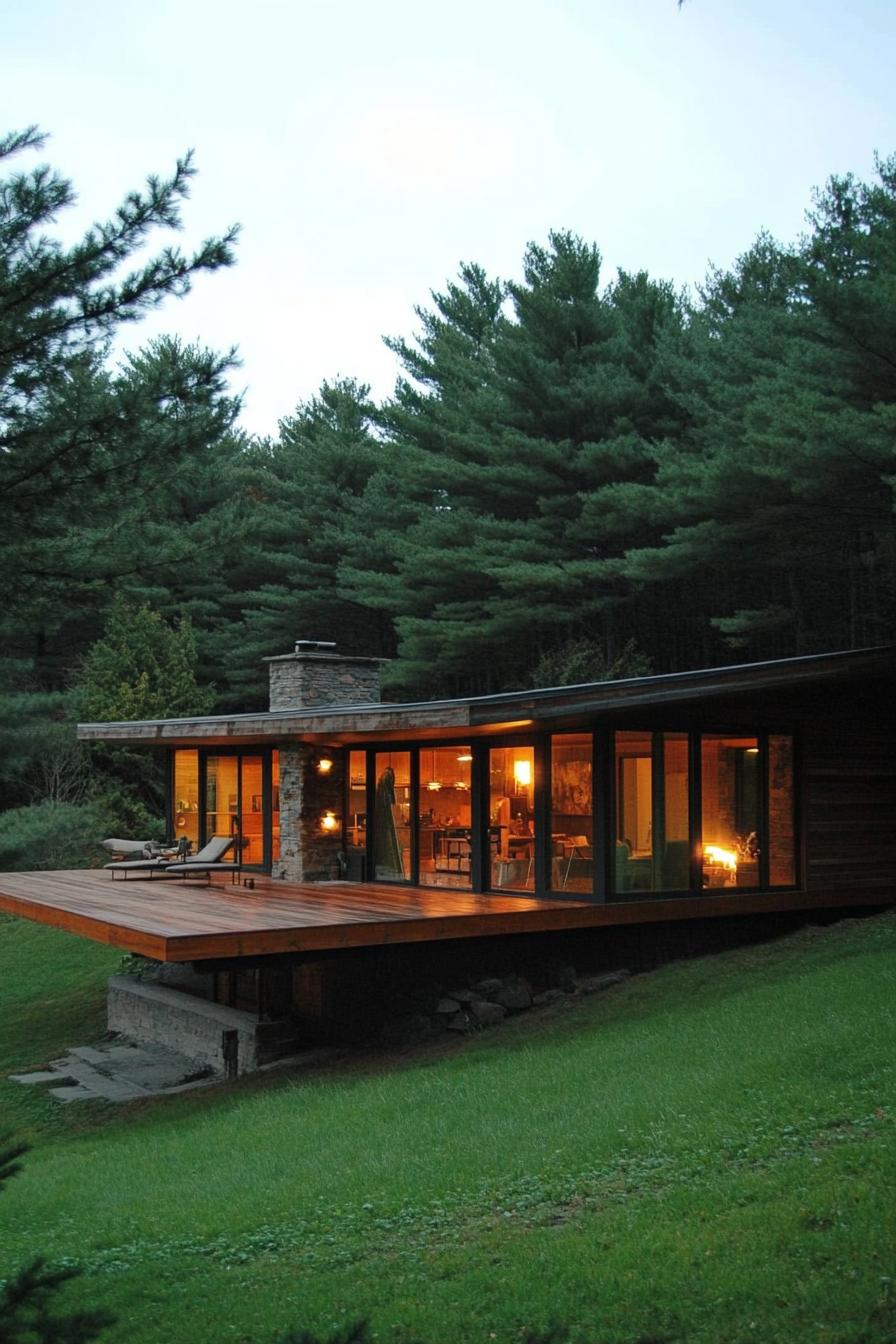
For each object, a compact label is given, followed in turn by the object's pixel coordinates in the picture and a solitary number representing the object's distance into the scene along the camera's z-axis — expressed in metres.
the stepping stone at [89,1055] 12.87
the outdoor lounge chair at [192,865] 14.80
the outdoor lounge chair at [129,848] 17.22
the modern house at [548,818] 11.41
